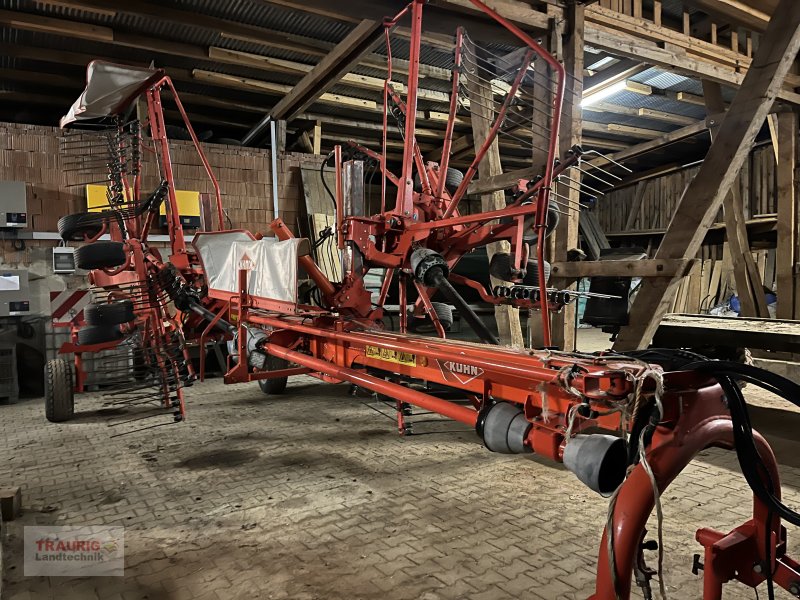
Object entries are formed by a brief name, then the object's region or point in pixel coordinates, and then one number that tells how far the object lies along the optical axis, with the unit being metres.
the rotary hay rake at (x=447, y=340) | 1.43
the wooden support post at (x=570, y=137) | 3.89
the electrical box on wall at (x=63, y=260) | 6.47
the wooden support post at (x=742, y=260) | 6.25
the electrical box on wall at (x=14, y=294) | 5.81
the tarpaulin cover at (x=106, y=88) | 4.47
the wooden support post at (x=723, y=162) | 3.19
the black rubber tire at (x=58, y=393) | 4.60
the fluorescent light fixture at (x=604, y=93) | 7.42
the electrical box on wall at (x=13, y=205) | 6.03
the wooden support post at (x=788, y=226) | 5.96
